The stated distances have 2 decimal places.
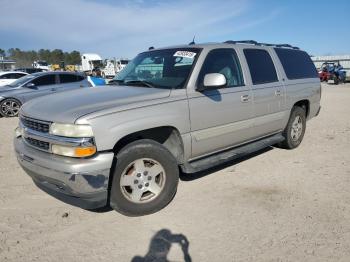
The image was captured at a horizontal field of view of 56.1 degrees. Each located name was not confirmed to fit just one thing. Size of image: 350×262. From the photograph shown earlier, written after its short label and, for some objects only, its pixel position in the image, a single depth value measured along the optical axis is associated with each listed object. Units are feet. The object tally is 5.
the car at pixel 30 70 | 84.49
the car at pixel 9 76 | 61.82
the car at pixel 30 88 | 36.76
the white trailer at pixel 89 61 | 130.96
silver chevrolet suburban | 10.80
